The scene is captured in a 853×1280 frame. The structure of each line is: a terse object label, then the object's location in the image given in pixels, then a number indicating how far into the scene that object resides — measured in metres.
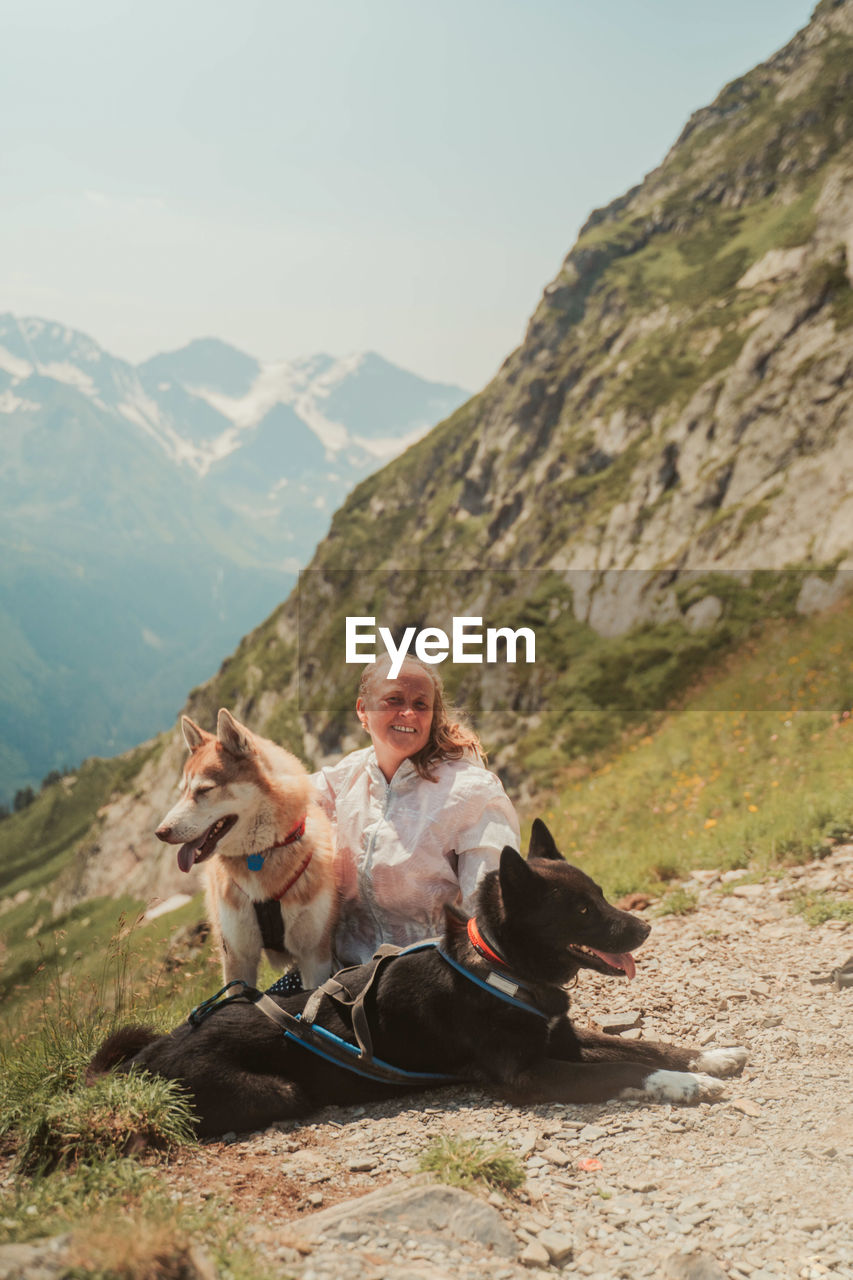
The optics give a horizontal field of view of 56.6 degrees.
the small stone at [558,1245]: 3.68
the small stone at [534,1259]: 3.60
